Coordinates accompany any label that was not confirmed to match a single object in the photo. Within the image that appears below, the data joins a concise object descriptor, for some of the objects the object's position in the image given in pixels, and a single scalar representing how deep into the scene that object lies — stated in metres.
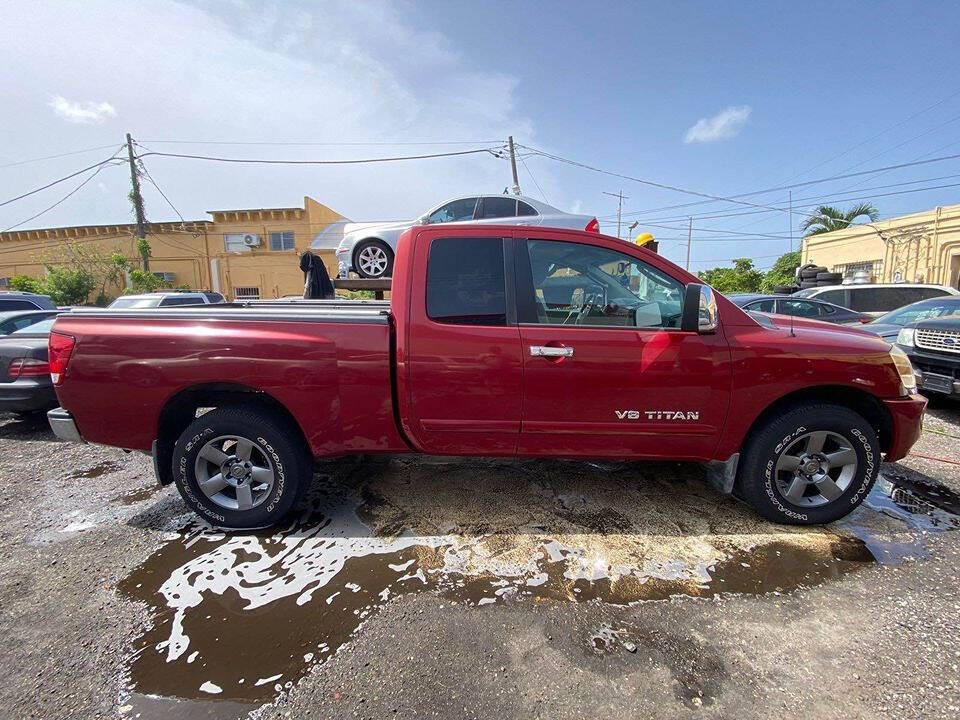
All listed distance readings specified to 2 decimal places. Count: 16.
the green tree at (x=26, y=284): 22.95
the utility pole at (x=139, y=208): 23.44
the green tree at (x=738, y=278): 31.05
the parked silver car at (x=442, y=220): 5.38
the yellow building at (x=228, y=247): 26.09
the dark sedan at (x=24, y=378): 4.59
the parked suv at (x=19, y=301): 8.97
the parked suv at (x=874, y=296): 10.20
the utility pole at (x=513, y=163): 20.70
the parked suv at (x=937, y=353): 4.79
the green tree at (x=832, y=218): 24.99
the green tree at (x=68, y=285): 22.23
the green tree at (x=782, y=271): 28.42
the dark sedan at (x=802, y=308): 9.23
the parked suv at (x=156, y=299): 9.45
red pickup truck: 2.63
